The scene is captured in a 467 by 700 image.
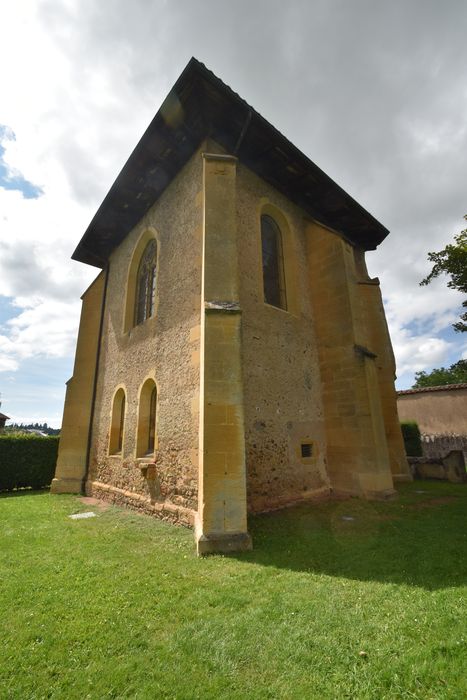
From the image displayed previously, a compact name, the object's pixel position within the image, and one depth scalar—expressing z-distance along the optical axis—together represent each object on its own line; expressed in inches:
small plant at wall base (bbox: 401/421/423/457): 584.7
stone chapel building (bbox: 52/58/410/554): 214.4
